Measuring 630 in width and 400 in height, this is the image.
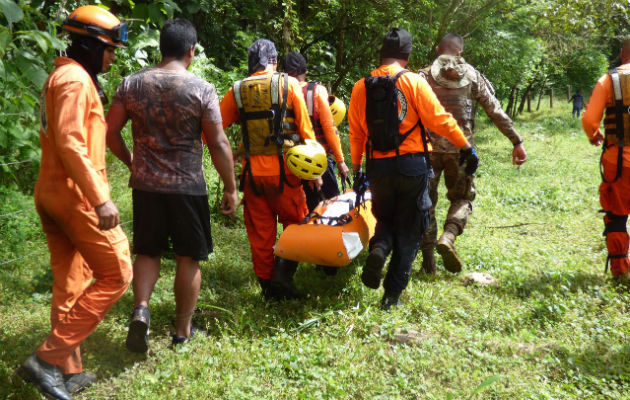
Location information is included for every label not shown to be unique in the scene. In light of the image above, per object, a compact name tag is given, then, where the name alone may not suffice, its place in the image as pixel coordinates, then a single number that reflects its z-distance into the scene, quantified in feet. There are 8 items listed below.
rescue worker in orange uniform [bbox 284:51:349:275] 17.78
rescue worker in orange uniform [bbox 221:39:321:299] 15.56
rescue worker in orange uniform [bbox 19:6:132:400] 9.70
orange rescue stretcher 15.05
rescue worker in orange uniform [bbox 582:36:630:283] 16.60
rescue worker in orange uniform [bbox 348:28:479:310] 14.69
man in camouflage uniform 18.10
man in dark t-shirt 12.27
